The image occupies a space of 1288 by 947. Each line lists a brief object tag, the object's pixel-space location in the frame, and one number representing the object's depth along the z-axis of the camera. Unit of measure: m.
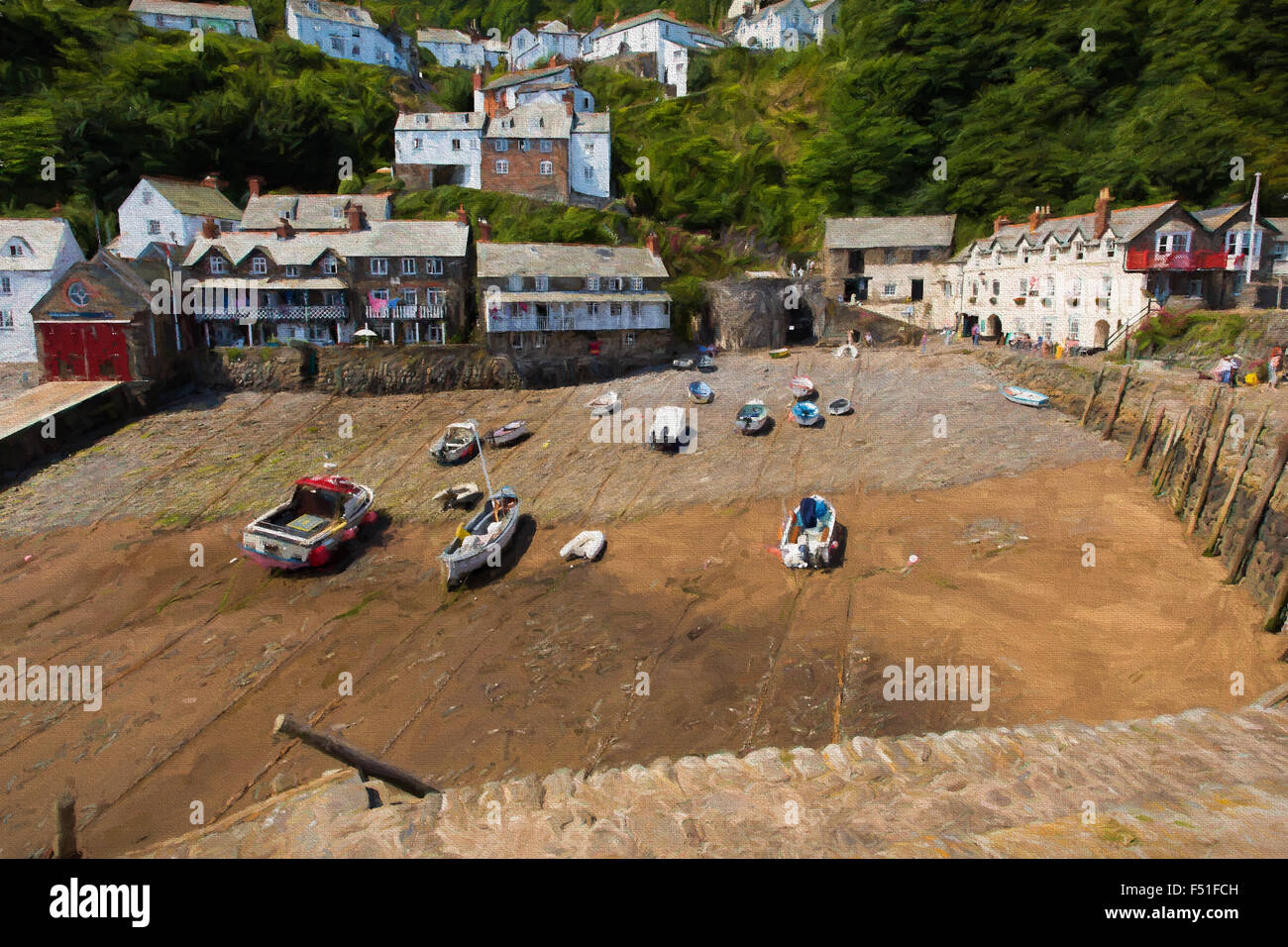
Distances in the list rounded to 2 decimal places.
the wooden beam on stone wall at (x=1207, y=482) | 22.36
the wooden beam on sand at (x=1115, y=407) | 29.61
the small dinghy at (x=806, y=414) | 32.91
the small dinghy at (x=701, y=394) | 36.44
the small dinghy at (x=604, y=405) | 36.09
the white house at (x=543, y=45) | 94.62
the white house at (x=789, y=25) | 90.50
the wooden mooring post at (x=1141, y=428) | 28.10
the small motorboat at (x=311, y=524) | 24.55
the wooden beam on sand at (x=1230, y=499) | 21.17
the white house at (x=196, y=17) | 79.25
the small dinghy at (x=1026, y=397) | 33.12
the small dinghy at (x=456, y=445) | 31.91
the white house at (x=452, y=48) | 103.44
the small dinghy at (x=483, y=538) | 23.31
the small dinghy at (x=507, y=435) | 33.38
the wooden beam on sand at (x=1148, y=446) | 26.59
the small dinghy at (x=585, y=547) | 24.56
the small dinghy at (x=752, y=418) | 32.53
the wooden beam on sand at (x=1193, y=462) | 23.88
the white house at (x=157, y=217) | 49.59
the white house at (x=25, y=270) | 40.25
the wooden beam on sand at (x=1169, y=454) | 25.23
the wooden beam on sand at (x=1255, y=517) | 19.69
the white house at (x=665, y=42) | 83.38
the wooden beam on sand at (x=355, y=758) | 9.40
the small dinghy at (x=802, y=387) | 36.09
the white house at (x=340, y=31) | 82.88
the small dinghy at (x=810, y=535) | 22.86
